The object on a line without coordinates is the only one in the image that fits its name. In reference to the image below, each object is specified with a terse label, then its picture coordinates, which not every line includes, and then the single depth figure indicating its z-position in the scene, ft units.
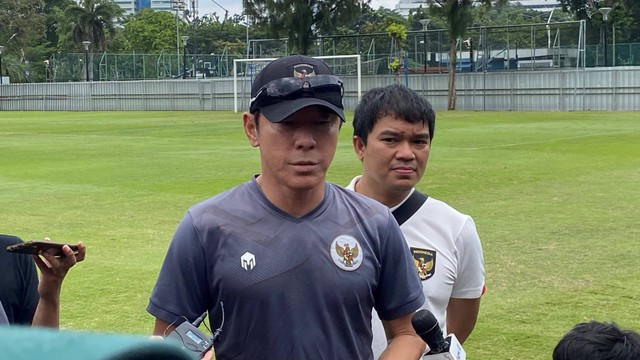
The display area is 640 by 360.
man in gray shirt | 8.48
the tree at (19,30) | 288.30
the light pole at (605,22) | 150.82
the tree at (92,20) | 296.92
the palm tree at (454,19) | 162.20
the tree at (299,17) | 182.29
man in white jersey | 11.87
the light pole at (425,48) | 170.91
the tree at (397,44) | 165.80
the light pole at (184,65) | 196.03
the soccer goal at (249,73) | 169.48
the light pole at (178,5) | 311.64
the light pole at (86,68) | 211.61
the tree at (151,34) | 350.48
